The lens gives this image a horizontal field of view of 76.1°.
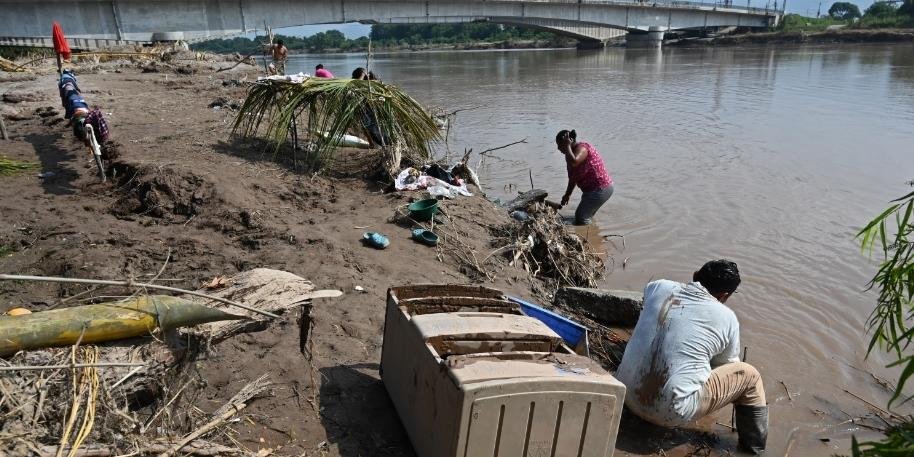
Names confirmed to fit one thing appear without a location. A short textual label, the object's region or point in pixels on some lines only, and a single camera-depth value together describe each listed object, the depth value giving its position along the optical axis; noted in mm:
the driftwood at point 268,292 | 3816
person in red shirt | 7879
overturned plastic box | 2377
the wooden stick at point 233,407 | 2658
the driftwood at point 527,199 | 7738
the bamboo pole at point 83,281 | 2000
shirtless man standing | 16703
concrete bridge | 23938
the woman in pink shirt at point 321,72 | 10711
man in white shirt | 3498
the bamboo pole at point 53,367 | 2223
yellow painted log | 2557
